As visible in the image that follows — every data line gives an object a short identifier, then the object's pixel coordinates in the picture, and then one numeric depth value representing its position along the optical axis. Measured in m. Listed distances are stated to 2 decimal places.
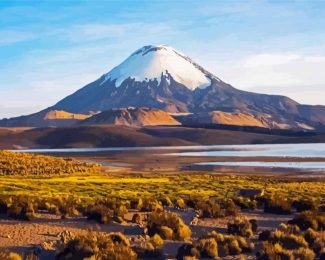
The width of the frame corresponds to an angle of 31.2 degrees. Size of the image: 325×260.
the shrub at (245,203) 23.91
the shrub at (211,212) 20.37
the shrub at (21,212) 18.61
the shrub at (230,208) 20.98
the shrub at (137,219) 19.08
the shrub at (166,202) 24.70
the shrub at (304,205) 22.47
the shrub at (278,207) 22.19
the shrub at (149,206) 21.97
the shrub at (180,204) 23.82
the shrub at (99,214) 18.47
